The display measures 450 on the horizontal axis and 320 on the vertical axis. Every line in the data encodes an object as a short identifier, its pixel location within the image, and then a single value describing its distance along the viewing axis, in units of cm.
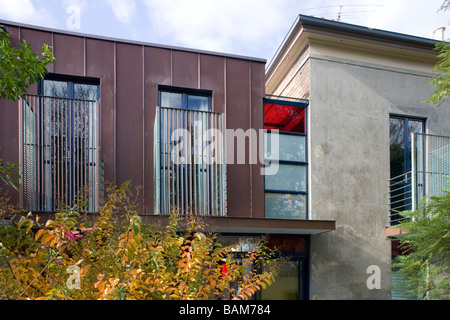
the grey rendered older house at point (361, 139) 1074
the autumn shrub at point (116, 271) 314
